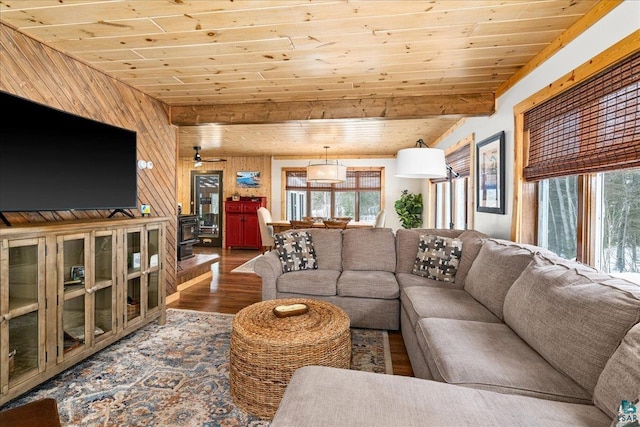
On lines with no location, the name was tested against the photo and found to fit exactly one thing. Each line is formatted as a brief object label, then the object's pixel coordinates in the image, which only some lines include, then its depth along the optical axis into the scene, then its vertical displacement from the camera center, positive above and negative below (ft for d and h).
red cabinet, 25.44 -1.03
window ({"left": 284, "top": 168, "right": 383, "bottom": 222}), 25.64 +1.14
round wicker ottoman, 5.77 -2.63
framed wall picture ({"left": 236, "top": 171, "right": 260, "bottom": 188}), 26.48 +2.53
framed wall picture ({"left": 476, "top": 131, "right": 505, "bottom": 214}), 10.28 +1.24
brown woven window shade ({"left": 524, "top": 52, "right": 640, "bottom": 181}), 5.49 +1.73
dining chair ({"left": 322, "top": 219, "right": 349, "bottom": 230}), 18.53 -0.80
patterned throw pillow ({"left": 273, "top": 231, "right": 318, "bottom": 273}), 11.12 -1.45
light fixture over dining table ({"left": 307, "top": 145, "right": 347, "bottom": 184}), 19.25 +2.24
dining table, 20.72 -1.05
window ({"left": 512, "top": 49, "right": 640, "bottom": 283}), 5.72 +0.85
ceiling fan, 21.13 +3.58
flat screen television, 6.62 +1.17
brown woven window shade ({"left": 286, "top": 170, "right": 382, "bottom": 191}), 25.58 +2.29
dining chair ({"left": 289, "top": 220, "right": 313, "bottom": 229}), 18.74 -0.81
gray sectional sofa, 3.51 -2.19
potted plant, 22.48 -0.04
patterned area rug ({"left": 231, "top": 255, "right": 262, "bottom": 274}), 17.87 -3.35
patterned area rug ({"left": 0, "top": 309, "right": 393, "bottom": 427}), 5.89 -3.72
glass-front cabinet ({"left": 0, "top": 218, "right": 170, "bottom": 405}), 6.11 -1.86
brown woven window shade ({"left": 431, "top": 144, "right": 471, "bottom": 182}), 13.66 +2.31
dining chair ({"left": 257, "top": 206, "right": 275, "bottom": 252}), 21.49 -1.21
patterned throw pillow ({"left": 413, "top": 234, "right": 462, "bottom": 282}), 9.78 -1.47
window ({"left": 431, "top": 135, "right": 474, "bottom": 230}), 13.70 +1.00
